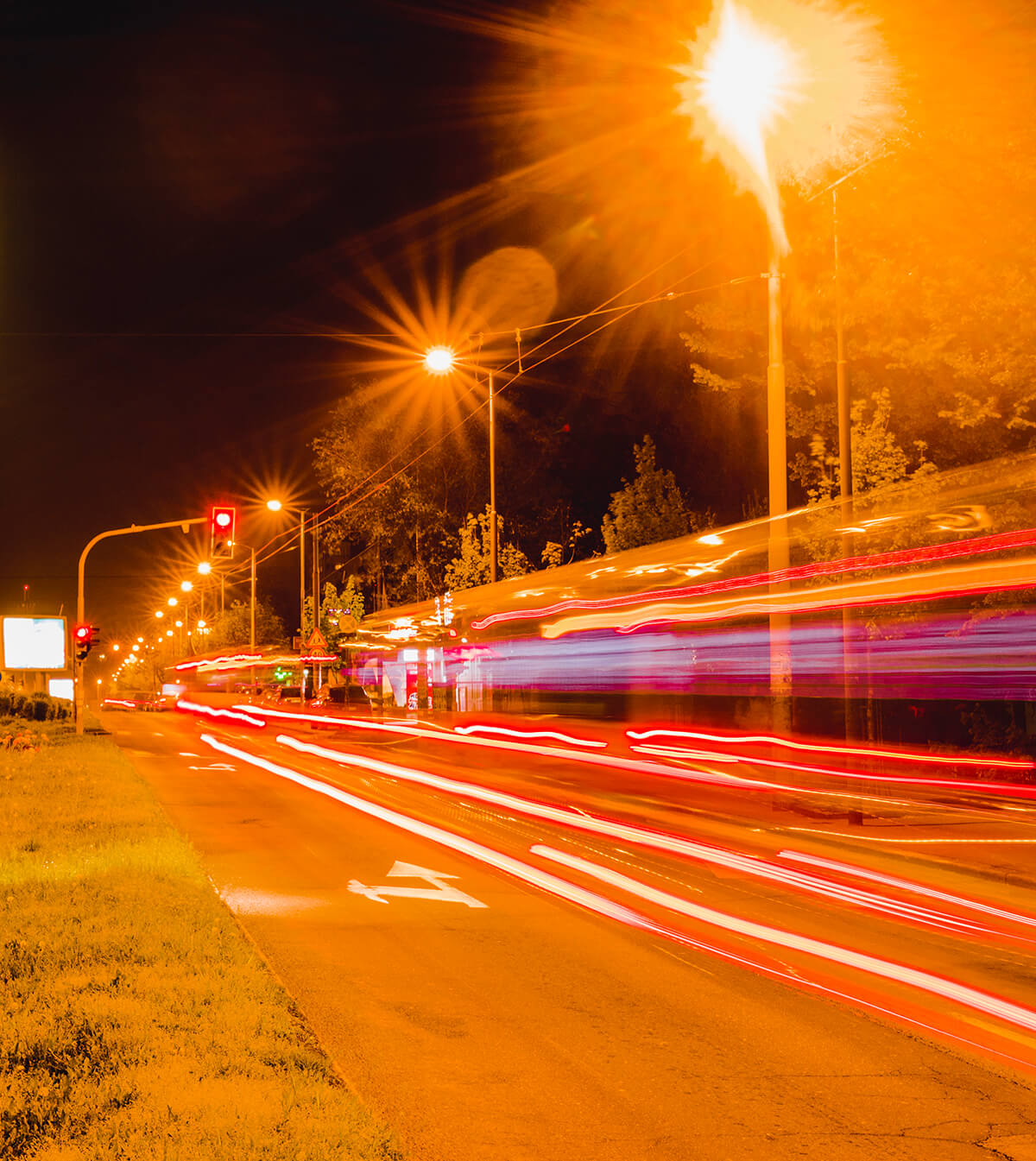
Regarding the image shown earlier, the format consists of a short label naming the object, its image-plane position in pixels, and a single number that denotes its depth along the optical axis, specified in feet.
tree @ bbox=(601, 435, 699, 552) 111.65
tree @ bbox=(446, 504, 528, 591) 143.13
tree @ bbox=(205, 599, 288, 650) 303.68
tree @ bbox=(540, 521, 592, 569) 142.51
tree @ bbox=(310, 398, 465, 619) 204.33
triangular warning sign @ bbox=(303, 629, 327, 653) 127.54
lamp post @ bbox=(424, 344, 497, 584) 96.63
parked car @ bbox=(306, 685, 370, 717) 163.43
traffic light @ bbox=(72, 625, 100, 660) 113.70
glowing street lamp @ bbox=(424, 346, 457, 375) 96.63
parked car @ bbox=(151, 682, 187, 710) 259.60
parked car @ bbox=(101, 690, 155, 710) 266.16
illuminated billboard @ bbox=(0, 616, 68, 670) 178.09
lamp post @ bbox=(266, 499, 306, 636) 140.26
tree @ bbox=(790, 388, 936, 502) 72.49
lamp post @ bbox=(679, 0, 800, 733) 50.34
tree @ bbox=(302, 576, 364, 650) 199.82
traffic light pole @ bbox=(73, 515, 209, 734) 109.91
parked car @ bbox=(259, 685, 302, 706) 212.23
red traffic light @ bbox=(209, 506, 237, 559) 78.59
